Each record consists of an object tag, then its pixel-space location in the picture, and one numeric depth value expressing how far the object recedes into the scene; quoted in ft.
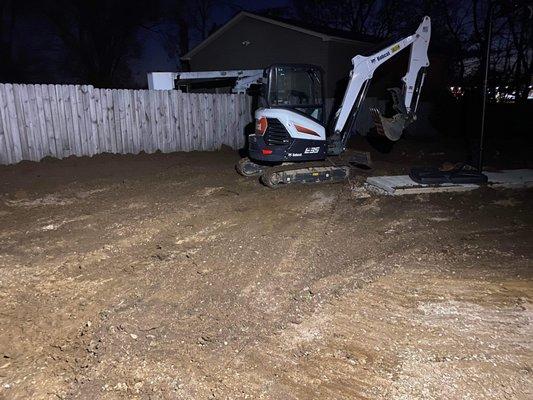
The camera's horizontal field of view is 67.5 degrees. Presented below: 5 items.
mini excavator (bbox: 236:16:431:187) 26.53
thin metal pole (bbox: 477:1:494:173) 24.23
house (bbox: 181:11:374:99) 58.21
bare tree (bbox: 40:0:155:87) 88.60
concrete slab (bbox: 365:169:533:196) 25.23
